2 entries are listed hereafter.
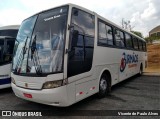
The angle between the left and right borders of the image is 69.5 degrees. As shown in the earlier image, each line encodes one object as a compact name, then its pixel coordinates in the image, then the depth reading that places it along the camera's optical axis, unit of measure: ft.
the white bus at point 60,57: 9.30
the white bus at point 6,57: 16.03
